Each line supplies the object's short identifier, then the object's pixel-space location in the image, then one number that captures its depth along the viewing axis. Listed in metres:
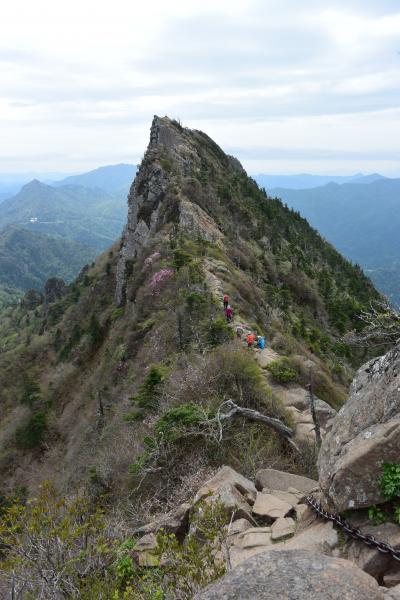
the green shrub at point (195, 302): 23.97
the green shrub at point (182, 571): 5.63
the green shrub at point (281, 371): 16.88
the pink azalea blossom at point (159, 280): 30.34
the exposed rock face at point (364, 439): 6.05
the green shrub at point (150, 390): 16.02
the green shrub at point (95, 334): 41.31
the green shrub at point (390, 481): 5.84
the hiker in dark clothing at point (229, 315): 22.44
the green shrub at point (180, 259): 30.70
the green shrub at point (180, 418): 11.90
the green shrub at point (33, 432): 32.88
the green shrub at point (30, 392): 40.34
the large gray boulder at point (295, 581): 4.50
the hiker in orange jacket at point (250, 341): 19.49
